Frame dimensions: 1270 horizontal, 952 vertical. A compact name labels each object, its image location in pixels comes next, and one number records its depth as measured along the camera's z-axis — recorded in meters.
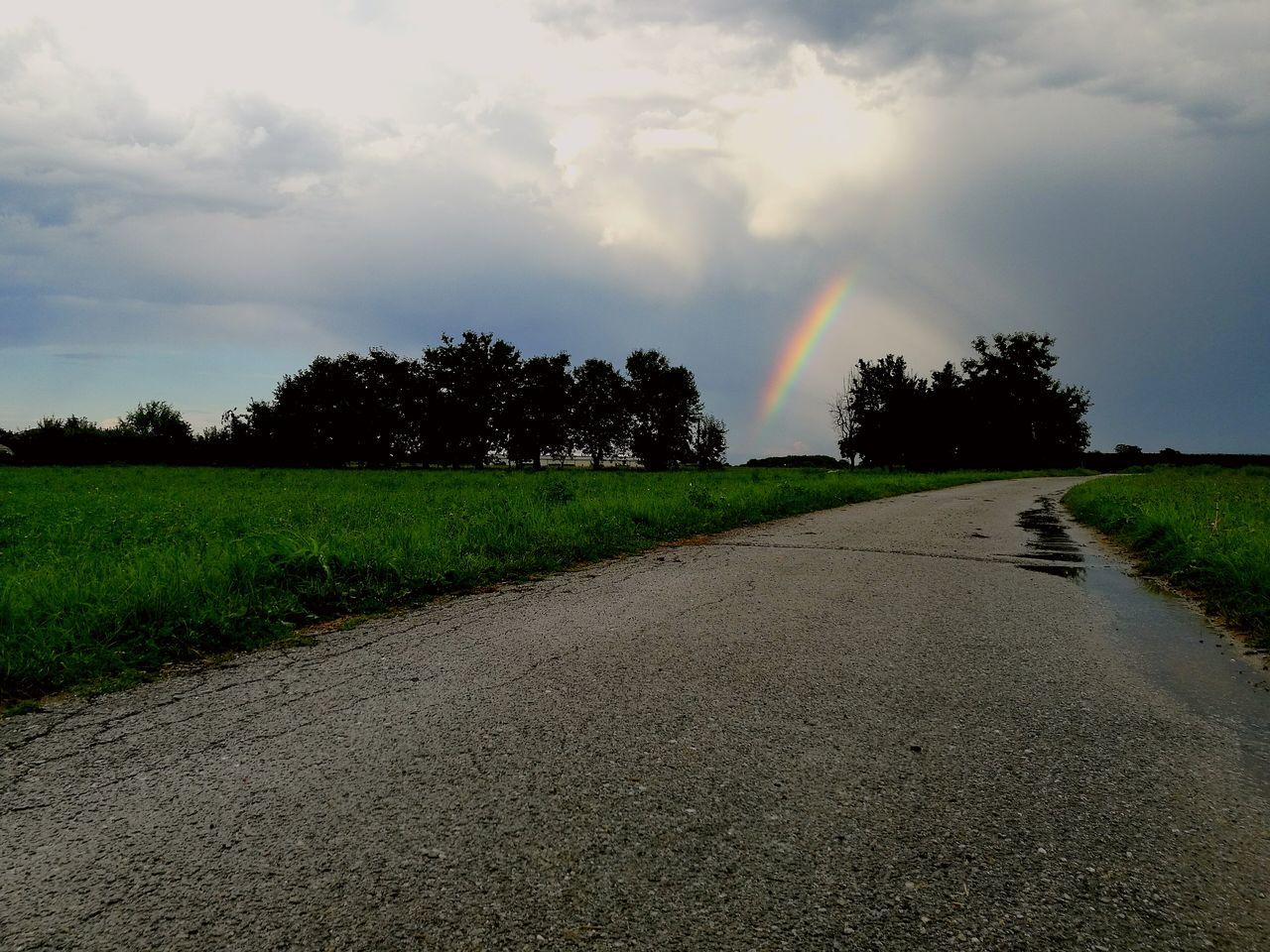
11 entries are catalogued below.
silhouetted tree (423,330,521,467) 71.06
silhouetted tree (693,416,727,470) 91.43
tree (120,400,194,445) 64.50
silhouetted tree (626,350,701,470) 86.25
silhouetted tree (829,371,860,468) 79.88
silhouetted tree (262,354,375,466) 69.31
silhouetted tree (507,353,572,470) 74.69
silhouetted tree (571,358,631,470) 85.69
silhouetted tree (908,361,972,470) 68.06
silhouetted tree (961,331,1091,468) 73.25
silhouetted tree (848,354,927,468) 69.19
